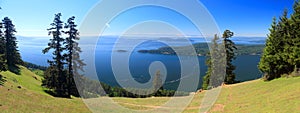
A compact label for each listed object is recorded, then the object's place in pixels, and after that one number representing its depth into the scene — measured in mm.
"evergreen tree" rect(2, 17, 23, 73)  50238
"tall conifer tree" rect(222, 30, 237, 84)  51375
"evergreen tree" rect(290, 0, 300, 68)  34719
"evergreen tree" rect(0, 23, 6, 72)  31938
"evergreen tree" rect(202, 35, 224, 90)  47988
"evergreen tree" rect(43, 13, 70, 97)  38375
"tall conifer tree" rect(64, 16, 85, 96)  38750
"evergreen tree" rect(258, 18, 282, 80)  38781
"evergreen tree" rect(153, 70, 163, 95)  55112
